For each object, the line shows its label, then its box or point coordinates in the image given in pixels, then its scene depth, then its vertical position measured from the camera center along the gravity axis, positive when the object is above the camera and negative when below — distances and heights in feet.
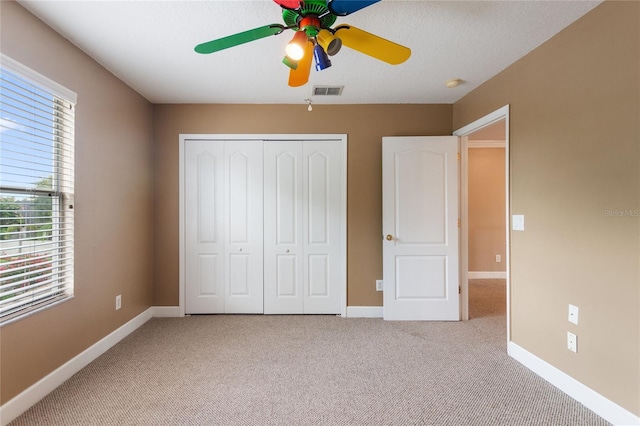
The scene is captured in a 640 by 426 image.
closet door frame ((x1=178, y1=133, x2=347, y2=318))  10.22 +1.19
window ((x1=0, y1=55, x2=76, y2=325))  5.22 +0.51
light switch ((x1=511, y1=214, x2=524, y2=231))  7.17 -0.20
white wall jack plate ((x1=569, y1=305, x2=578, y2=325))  5.79 -2.12
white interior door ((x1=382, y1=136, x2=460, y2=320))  9.79 -0.48
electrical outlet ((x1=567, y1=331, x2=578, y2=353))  5.80 -2.73
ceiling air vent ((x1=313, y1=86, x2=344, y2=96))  8.86 +4.14
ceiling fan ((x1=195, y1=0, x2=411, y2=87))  4.12 +2.96
